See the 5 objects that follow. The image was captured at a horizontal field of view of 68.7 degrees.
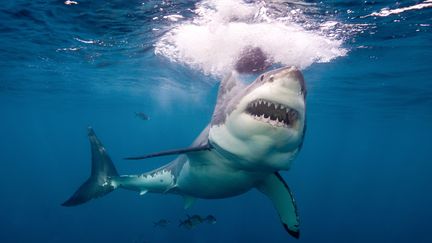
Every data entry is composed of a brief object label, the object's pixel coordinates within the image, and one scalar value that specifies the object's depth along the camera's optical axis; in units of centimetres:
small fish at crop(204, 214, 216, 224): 1149
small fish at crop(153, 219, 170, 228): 1312
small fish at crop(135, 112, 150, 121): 1896
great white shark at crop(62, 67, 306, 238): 359
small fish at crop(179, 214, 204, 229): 1074
